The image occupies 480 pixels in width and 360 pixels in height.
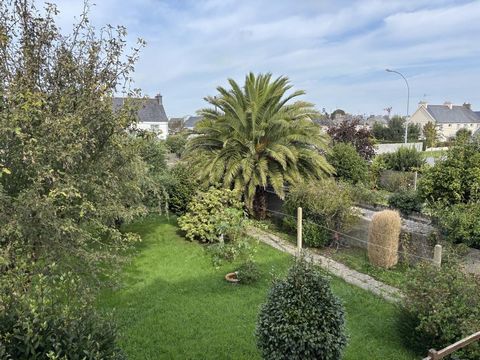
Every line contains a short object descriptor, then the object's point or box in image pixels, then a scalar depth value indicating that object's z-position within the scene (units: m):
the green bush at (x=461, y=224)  7.11
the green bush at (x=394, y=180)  17.64
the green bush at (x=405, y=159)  19.53
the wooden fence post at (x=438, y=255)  6.04
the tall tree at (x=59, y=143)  4.20
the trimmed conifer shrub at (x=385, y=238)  7.64
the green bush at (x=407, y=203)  11.16
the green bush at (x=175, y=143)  31.55
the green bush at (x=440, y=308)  4.42
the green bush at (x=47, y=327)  2.52
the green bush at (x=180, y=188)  10.68
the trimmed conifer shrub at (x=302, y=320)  3.77
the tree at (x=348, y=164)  15.77
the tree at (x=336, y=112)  77.59
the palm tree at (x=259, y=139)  10.55
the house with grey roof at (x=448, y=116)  56.62
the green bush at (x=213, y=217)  9.05
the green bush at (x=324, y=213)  8.98
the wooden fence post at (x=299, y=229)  7.98
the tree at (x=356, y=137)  21.20
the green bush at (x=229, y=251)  8.27
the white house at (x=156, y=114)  42.01
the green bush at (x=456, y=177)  8.06
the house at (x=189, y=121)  66.86
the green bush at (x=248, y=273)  6.96
